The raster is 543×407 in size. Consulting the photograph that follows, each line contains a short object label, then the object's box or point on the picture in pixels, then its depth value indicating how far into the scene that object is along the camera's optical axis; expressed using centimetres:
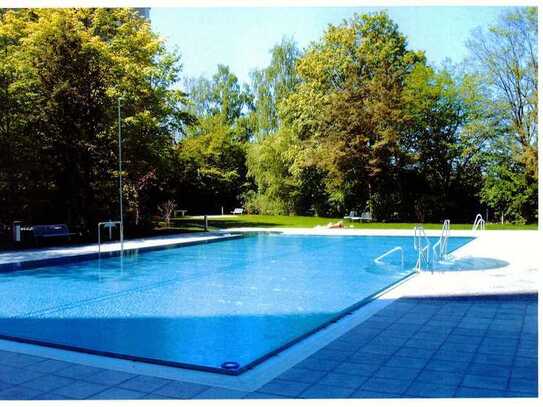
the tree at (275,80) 2736
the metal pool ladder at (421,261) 890
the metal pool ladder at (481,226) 1572
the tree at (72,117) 1395
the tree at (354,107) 2172
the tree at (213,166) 2505
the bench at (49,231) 1274
